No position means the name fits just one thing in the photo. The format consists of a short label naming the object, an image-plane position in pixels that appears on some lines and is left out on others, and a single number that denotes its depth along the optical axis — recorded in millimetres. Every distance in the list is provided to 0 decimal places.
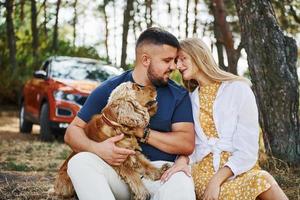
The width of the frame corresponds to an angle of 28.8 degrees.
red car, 10617
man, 3930
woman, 3977
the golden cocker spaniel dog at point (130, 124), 4016
